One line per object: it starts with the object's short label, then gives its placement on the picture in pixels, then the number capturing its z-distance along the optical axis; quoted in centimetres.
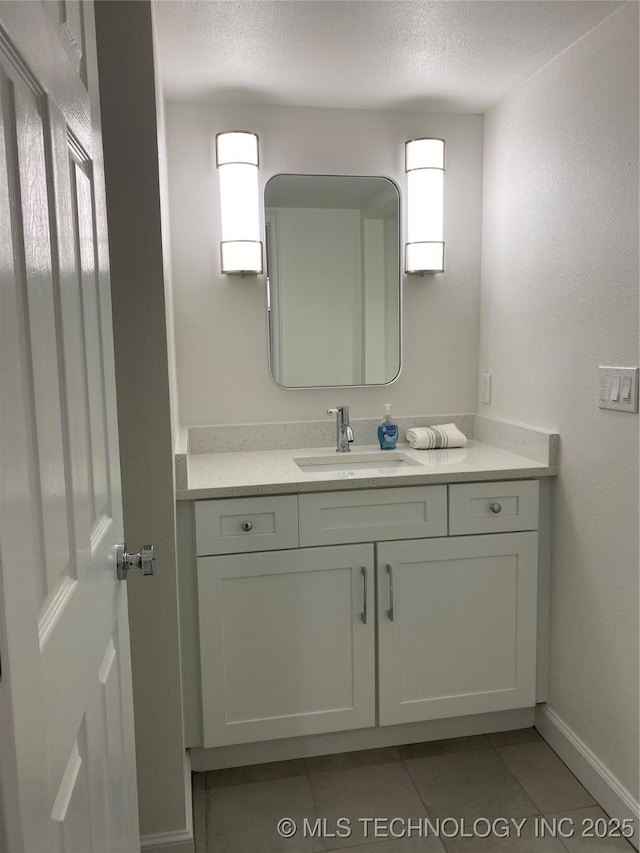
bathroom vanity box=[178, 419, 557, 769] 200
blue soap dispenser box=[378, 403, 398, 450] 248
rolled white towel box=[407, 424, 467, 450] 246
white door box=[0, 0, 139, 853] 63
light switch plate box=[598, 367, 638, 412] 174
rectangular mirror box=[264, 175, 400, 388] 247
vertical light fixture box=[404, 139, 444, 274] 247
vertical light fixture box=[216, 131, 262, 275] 234
